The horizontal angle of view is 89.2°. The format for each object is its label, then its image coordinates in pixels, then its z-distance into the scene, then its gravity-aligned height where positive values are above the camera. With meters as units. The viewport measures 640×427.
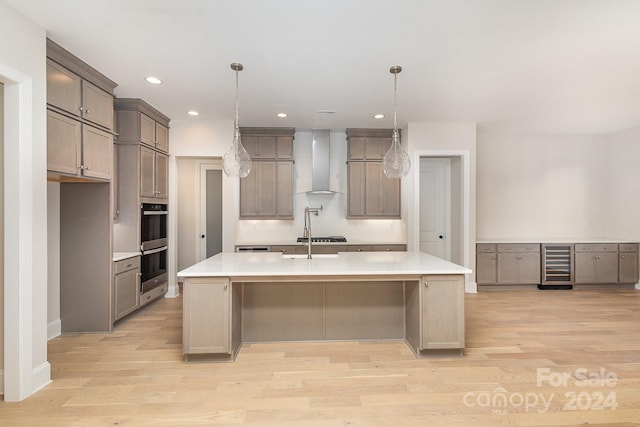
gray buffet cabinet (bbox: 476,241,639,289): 5.29 -0.85
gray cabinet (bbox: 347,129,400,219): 5.41 +0.47
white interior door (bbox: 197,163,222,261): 5.88 +0.03
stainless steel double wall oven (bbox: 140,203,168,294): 4.16 -0.44
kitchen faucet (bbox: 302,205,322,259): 3.28 -0.26
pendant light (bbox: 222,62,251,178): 2.88 +0.47
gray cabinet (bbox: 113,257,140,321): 3.59 -0.86
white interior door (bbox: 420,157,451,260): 5.95 +0.06
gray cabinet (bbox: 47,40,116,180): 2.73 +0.89
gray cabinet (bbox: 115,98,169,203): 4.05 +0.87
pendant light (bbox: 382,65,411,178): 3.09 +0.49
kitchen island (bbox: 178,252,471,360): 2.72 -0.83
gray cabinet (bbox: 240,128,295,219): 5.31 +0.61
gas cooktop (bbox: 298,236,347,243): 5.24 -0.45
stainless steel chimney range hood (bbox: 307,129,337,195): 5.39 +0.83
